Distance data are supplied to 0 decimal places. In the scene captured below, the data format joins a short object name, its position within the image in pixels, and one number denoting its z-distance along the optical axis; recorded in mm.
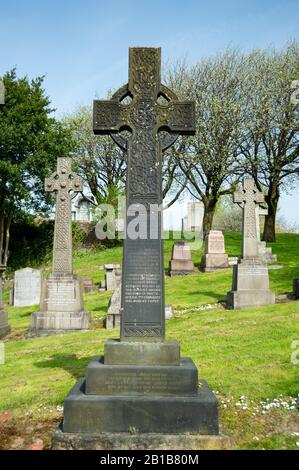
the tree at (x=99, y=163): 38094
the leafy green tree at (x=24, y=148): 26109
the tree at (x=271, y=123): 30125
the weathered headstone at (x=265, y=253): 23312
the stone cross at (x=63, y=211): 12672
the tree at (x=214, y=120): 30406
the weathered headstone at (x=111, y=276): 19438
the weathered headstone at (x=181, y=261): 22484
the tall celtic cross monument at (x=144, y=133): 4926
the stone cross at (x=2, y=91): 22784
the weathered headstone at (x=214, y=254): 22453
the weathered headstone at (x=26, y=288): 18141
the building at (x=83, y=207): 40094
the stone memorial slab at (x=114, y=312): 11461
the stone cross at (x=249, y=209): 14845
